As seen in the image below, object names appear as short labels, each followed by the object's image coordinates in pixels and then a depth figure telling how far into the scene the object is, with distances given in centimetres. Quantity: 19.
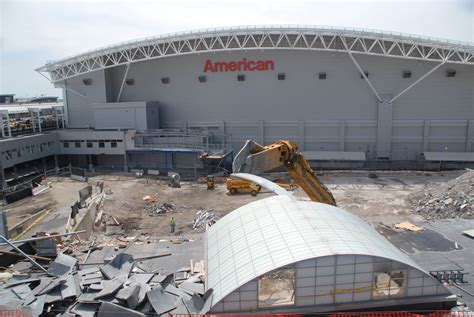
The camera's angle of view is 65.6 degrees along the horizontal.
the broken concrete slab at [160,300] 991
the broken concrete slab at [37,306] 969
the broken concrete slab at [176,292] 1065
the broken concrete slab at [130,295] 987
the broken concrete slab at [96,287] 1079
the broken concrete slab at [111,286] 1027
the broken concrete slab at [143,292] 1005
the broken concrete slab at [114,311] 952
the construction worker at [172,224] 2212
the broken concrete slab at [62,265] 1204
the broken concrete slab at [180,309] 1004
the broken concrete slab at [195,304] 996
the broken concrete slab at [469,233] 1661
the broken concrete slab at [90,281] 1113
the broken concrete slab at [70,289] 1051
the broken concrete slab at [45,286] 1068
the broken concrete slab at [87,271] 1195
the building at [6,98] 6913
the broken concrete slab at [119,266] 1152
